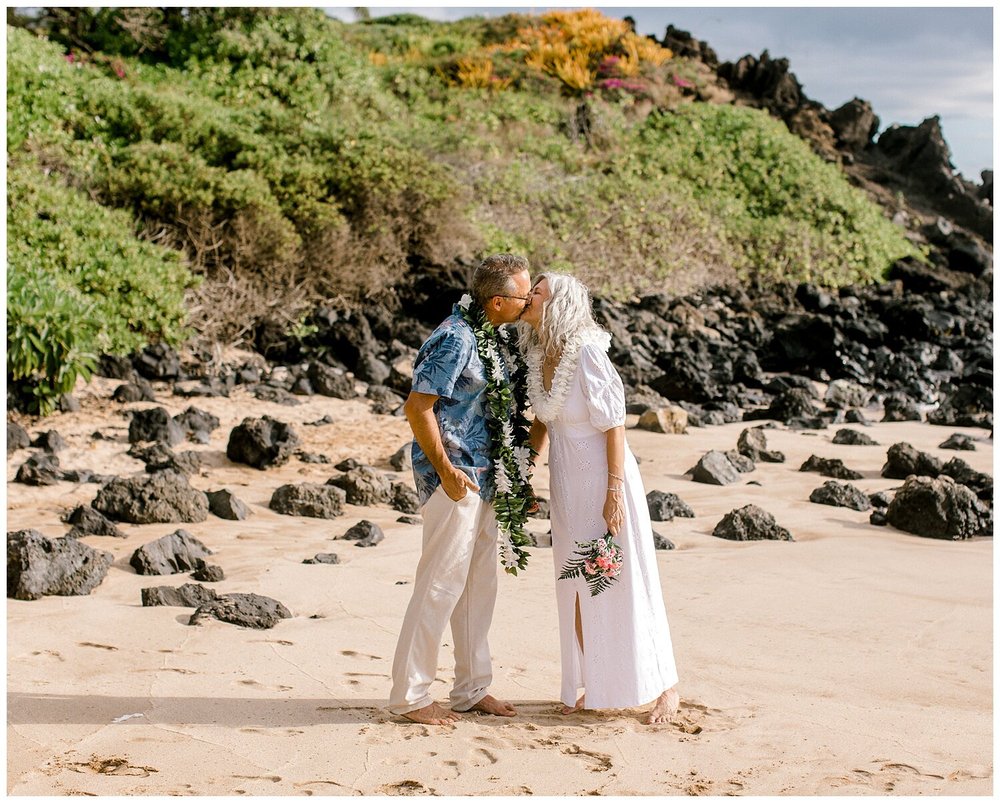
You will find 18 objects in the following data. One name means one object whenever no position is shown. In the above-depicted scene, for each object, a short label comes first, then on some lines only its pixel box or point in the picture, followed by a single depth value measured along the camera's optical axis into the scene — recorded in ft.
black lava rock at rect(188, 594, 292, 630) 18.84
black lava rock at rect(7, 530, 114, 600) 19.88
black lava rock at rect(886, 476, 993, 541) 26.81
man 14.40
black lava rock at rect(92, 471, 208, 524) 25.63
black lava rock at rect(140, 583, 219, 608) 19.70
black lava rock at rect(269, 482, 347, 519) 27.43
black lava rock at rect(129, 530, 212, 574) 21.86
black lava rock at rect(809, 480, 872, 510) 29.48
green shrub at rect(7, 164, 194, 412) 33.06
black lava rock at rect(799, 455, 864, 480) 33.06
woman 14.96
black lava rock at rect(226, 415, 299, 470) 32.12
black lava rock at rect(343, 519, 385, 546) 24.79
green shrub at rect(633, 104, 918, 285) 79.92
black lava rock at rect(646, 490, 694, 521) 27.48
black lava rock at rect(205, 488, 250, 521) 26.73
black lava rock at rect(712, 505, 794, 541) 26.00
